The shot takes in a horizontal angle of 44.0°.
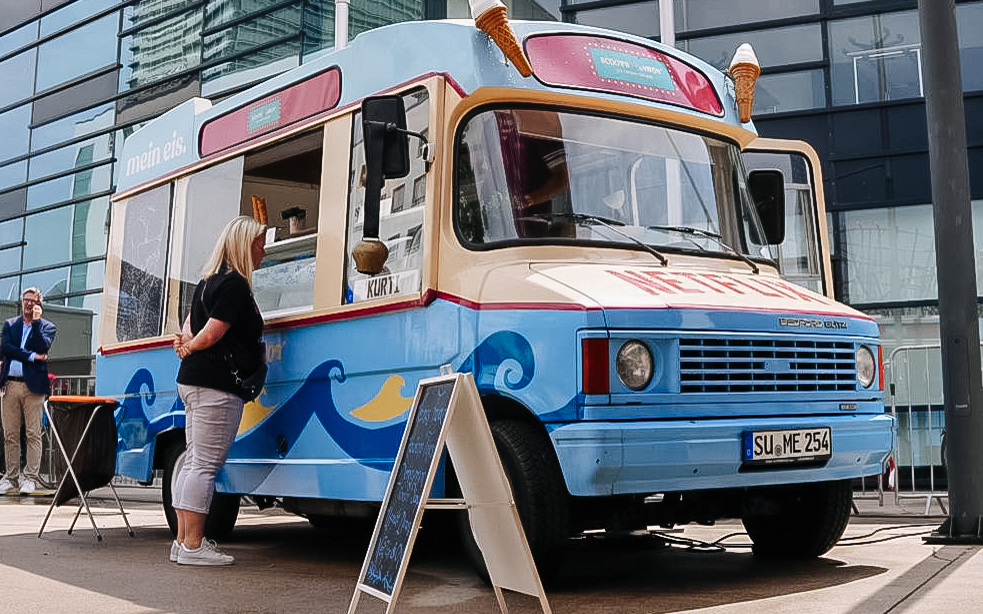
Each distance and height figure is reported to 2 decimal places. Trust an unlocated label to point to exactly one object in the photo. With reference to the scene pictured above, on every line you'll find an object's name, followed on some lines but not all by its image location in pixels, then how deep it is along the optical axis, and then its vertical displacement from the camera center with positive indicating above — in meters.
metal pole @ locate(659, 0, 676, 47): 12.32 +4.40
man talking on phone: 12.47 +0.76
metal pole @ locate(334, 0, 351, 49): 14.36 +5.14
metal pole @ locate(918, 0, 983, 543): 7.55 +1.21
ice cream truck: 5.43 +0.85
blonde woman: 6.93 +0.51
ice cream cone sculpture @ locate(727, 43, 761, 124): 7.16 +2.23
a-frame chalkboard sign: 4.54 -0.13
